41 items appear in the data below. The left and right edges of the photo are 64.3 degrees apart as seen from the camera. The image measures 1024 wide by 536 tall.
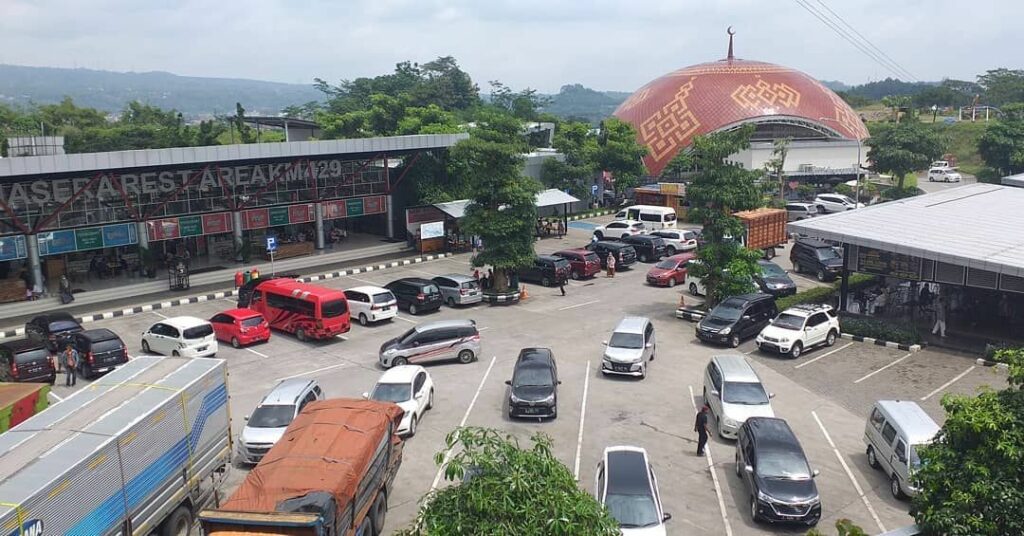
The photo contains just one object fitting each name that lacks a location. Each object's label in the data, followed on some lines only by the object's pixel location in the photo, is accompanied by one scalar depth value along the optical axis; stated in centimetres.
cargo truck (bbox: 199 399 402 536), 1144
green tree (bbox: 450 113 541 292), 3347
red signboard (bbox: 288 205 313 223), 4141
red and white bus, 2747
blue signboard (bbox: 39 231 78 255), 3328
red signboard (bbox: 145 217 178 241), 3631
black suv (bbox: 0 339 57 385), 2323
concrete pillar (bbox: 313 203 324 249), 4215
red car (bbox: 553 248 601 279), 3784
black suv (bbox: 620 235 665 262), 4194
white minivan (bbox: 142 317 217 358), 2539
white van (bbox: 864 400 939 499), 1603
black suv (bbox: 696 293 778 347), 2739
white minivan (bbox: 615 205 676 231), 4797
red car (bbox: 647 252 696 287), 3656
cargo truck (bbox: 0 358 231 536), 1162
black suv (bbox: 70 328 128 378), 2428
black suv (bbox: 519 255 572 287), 3641
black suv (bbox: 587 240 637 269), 3984
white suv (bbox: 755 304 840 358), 2606
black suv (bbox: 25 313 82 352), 2638
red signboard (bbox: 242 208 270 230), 3981
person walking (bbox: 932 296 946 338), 2823
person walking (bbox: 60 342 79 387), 2342
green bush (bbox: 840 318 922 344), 2736
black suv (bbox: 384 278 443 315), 3147
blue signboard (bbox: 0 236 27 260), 3228
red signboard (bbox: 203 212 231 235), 3831
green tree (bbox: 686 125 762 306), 3011
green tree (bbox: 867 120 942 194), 6100
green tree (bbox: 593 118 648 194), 5709
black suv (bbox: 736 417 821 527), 1490
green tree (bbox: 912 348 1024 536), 978
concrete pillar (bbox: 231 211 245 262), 3925
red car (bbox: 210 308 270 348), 2728
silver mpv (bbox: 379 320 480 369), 2473
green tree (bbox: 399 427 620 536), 773
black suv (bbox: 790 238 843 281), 3753
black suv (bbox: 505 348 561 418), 2042
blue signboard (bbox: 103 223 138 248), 3512
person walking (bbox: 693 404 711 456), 1806
